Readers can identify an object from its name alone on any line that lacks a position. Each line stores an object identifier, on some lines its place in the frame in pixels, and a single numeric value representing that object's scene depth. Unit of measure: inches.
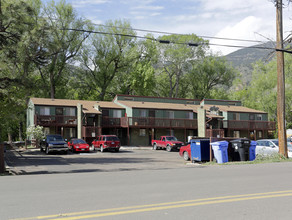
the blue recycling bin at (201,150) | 800.9
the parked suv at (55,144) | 1147.3
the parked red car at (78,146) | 1240.7
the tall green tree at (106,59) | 2321.6
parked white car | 940.6
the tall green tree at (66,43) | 2082.9
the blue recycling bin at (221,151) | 769.6
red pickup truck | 1392.7
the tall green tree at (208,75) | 2596.0
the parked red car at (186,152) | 879.7
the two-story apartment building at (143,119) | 1670.8
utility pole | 816.9
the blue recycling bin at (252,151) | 820.6
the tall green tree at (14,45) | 762.0
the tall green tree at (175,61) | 2470.5
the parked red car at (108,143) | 1300.4
